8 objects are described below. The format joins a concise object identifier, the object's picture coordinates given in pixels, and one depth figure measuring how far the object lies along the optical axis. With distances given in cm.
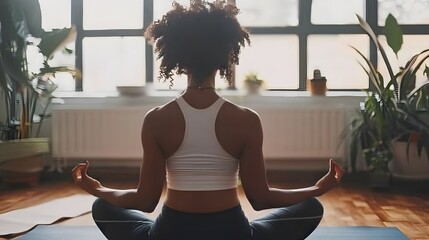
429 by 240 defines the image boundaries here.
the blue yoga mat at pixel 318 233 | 209
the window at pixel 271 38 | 395
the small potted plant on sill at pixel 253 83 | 385
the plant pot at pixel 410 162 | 335
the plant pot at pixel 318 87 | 377
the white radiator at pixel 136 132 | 373
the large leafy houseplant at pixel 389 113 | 329
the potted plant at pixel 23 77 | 338
